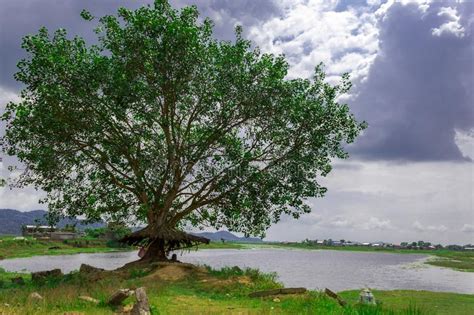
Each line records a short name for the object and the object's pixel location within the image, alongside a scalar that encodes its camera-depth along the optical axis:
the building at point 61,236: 134.35
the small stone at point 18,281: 29.70
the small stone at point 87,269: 32.51
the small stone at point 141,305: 16.19
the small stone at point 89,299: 18.89
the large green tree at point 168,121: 30.80
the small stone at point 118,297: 18.20
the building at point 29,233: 138.50
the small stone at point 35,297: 18.77
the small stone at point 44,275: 30.76
